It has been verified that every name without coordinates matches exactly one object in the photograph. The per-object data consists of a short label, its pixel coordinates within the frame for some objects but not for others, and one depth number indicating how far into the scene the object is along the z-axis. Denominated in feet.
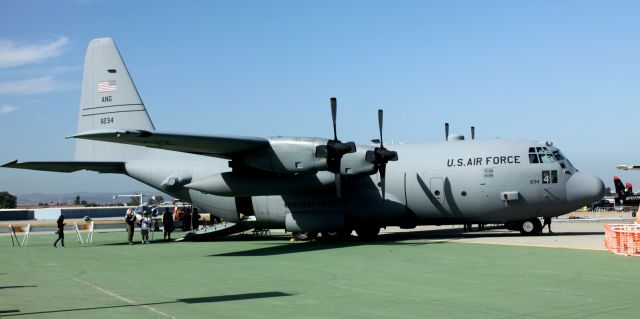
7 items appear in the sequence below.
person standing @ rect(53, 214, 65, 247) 83.10
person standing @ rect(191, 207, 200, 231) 110.32
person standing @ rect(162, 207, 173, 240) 95.04
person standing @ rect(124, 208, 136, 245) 87.51
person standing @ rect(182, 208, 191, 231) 119.29
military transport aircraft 69.21
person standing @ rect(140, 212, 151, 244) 88.02
